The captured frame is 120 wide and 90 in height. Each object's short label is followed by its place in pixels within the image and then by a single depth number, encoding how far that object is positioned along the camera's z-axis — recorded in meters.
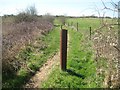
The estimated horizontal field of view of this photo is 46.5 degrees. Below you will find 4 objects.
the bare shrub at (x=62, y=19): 40.44
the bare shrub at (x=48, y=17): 35.09
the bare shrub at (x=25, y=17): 22.55
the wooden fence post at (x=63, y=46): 5.81
